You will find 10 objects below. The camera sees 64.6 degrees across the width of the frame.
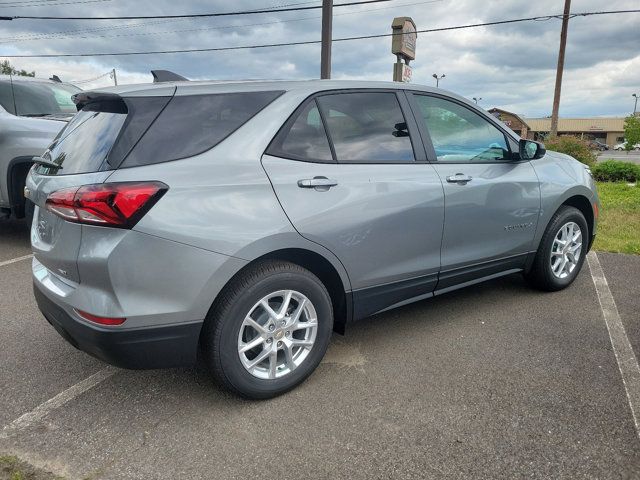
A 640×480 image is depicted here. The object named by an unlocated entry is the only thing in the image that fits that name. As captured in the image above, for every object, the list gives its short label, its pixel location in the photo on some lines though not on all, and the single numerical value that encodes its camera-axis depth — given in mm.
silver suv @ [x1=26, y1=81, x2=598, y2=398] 2262
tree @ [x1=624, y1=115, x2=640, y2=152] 45125
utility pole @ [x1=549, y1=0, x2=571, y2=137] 21941
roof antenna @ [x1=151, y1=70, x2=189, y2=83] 2930
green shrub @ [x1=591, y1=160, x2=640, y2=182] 14633
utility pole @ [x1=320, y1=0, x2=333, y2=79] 13875
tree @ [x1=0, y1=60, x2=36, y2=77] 38978
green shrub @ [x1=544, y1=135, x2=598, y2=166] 16359
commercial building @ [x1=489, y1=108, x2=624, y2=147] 81412
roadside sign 13656
